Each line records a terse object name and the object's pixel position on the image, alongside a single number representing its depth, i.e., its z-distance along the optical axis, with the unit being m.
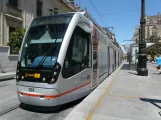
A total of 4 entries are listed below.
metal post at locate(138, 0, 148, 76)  15.33
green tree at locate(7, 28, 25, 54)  18.38
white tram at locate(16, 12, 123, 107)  5.44
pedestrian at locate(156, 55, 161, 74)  18.22
